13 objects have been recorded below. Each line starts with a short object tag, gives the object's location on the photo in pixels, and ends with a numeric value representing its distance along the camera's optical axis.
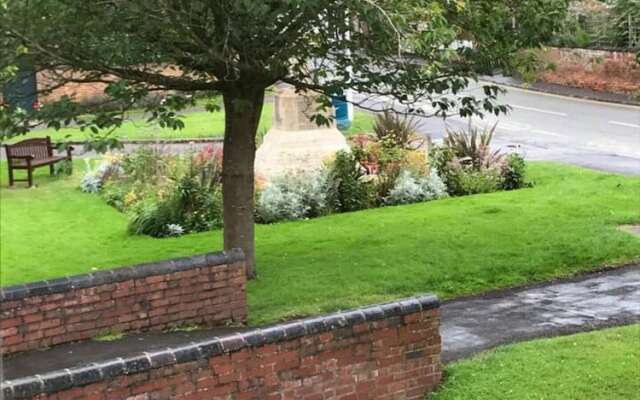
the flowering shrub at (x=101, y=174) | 18.17
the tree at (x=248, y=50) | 7.59
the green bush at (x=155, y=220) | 13.66
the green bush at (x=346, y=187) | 14.98
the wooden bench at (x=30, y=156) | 19.28
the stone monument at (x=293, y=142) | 16.23
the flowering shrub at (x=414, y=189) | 15.49
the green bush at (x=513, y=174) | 16.56
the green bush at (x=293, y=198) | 14.38
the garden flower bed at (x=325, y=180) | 14.09
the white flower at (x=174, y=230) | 13.52
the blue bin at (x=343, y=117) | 25.50
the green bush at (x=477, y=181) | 16.17
